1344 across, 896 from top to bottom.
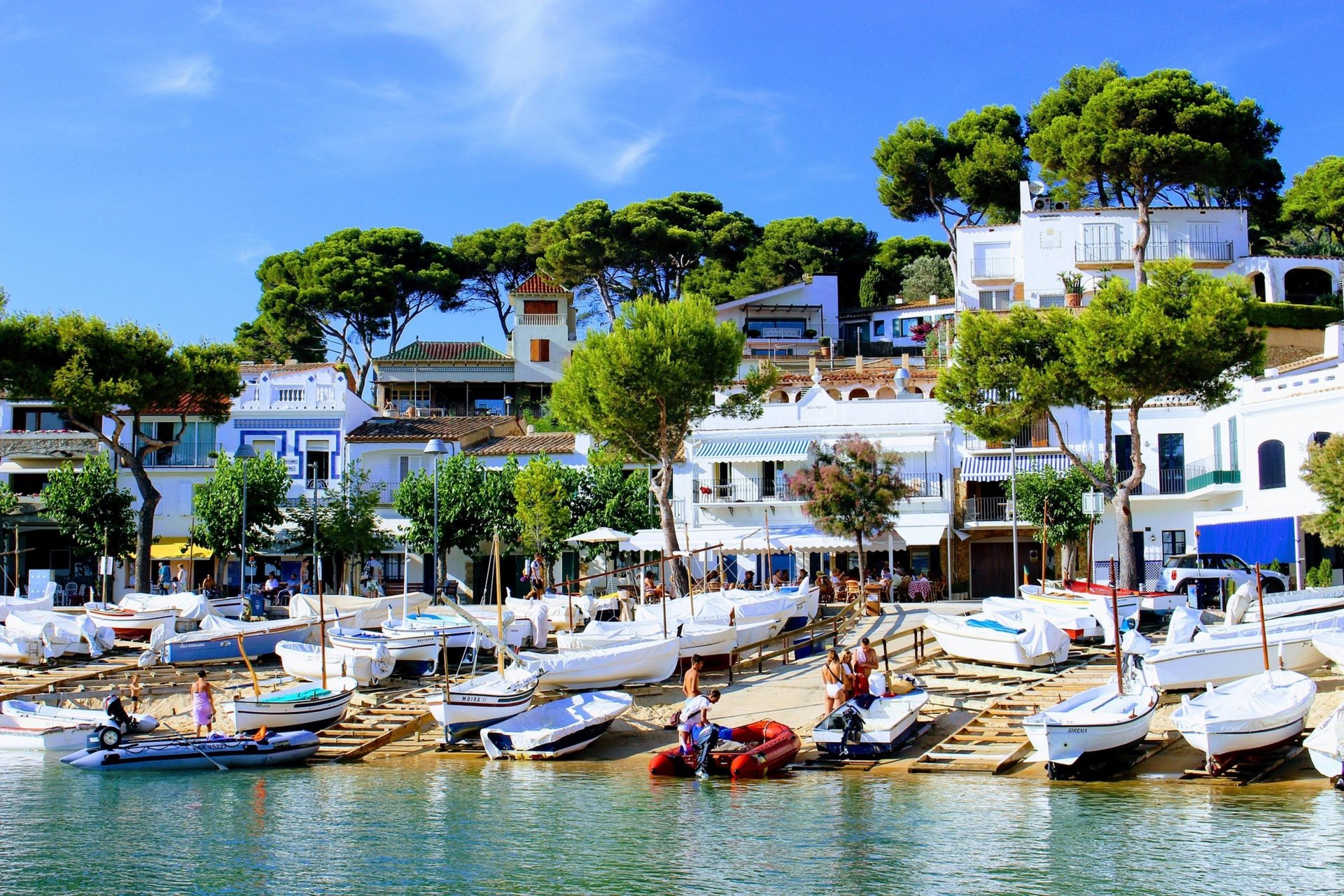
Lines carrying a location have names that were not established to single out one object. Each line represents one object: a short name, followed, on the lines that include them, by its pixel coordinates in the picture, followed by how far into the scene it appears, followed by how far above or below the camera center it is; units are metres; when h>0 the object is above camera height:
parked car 36.72 -1.39
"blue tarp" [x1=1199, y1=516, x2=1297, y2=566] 39.62 -0.41
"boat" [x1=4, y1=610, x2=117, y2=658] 36.78 -2.30
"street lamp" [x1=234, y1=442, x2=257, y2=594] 46.81 +3.16
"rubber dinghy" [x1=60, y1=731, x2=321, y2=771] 26.64 -4.06
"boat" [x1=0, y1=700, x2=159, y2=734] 28.86 -3.61
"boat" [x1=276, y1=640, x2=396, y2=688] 32.41 -2.90
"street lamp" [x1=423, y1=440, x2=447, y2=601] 47.25 +3.23
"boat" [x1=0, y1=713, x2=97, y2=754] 28.84 -4.02
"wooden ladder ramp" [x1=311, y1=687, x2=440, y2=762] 27.86 -3.99
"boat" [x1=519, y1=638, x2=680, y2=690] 30.17 -2.81
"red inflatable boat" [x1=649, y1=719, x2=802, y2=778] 24.52 -3.98
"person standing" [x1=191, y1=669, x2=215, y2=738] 28.84 -3.42
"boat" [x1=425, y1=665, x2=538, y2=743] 27.55 -3.33
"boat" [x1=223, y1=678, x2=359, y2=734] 28.20 -3.46
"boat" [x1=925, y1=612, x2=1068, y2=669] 31.02 -2.49
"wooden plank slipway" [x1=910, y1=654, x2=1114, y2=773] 24.27 -3.79
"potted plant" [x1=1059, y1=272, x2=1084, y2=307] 59.53 +10.31
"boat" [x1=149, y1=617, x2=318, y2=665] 37.00 -2.62
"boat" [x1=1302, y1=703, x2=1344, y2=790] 21.55 -3.51
